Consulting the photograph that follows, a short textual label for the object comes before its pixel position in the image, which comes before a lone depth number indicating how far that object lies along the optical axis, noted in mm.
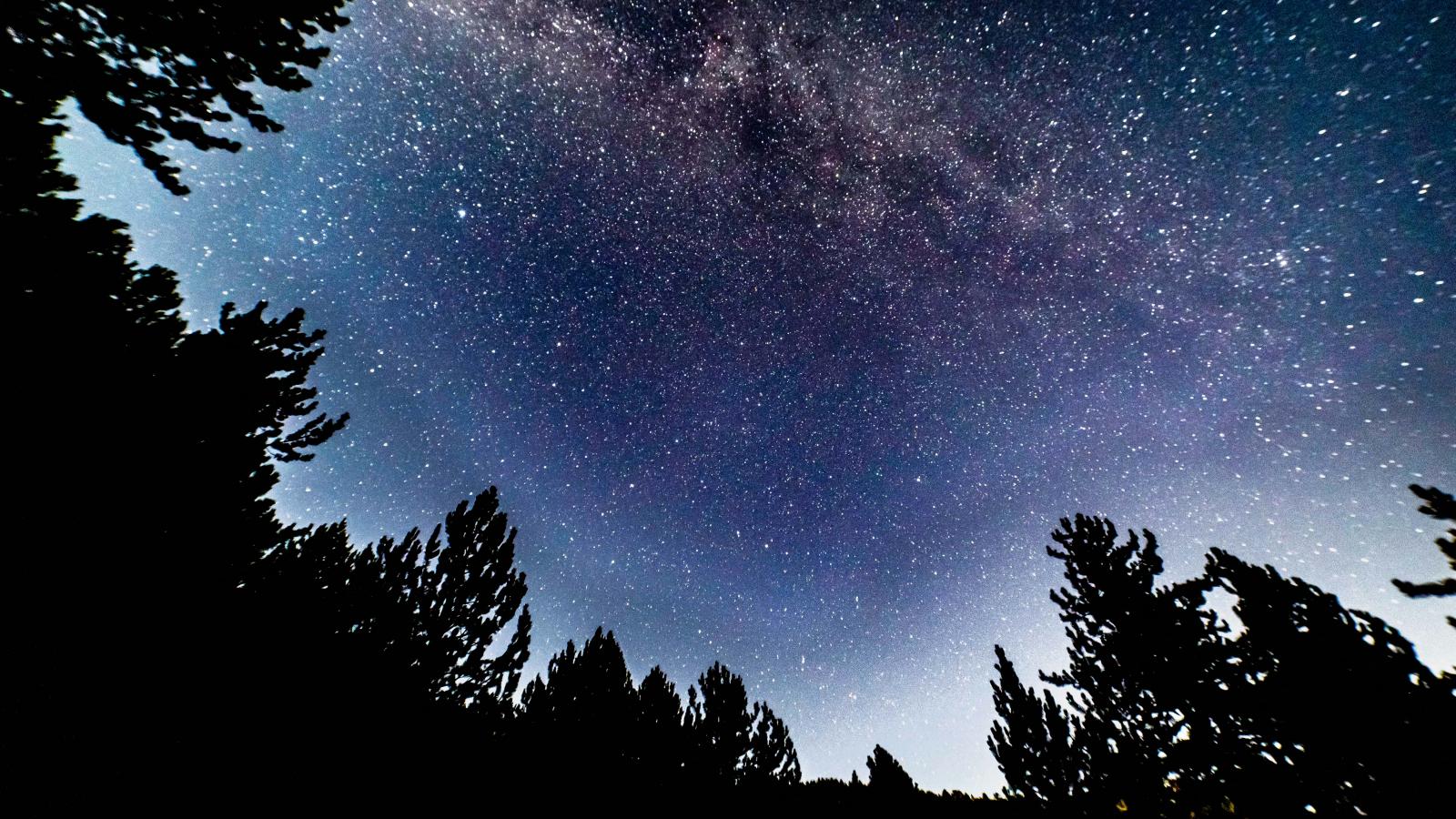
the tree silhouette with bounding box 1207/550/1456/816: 5906
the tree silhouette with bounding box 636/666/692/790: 16406
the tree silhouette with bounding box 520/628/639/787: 12117
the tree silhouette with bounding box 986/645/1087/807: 11383
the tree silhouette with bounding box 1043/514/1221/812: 8570
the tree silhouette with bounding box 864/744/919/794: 16656
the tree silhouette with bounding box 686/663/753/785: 18734
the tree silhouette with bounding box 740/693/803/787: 19578
